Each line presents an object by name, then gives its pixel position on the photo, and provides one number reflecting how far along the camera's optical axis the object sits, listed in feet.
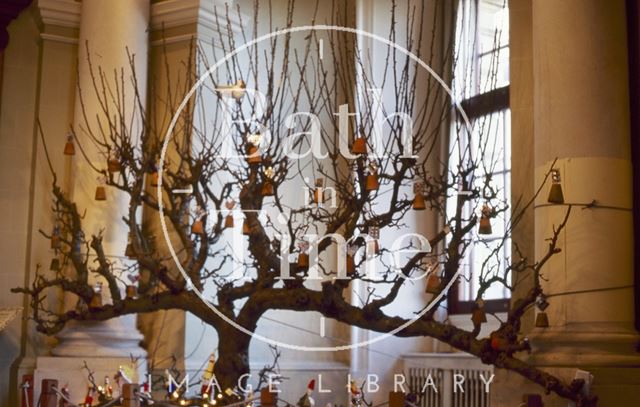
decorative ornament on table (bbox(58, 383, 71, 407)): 33.24
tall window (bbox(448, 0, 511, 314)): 37.29
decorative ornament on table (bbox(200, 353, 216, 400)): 31.68
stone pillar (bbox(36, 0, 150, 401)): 35.60
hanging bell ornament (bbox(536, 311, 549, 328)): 26.48
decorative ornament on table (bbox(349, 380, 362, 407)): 31.61
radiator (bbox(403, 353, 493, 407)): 35.76
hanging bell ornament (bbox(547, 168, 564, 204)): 26.00
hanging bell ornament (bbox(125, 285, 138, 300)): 34.78
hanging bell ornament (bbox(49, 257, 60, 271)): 35.53
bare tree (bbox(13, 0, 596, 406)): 28.68
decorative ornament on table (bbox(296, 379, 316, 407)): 31.96
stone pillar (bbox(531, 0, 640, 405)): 26.35
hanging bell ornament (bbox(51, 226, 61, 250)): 35.85
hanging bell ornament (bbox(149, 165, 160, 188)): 34.29
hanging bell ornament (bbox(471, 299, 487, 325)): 27.07
